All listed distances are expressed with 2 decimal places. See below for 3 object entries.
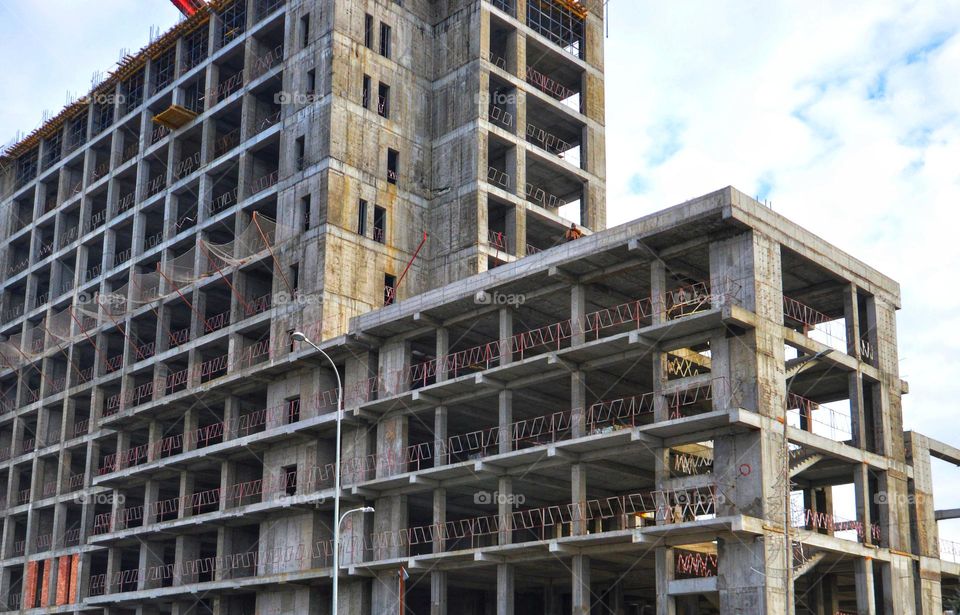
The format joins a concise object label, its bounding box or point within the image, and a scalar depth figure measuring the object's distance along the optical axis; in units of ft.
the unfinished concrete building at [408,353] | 136.67
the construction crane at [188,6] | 254.06
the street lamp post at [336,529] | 123.65
